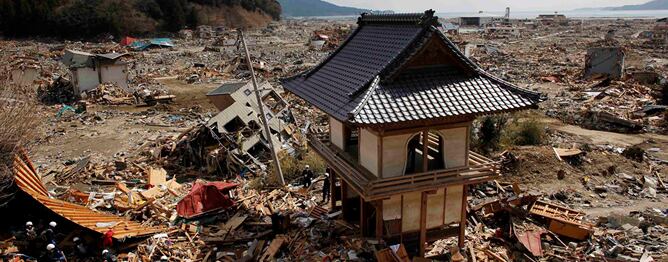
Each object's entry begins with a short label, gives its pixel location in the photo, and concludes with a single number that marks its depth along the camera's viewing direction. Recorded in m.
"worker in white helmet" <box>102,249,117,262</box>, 13.03
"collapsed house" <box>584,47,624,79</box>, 44.97
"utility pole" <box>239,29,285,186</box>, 18.66
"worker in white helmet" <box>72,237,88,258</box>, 13.72
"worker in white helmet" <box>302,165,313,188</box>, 19.31
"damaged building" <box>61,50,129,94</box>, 38.53
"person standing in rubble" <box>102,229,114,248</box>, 13.97
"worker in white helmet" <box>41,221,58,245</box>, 13.49
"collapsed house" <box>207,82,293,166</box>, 23.39
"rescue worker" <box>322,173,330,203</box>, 18.02
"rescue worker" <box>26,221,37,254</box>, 13.38
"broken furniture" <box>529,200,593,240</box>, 16.09
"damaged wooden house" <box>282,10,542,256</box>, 11.72
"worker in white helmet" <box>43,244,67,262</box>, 12.85
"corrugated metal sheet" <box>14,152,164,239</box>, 14.43
